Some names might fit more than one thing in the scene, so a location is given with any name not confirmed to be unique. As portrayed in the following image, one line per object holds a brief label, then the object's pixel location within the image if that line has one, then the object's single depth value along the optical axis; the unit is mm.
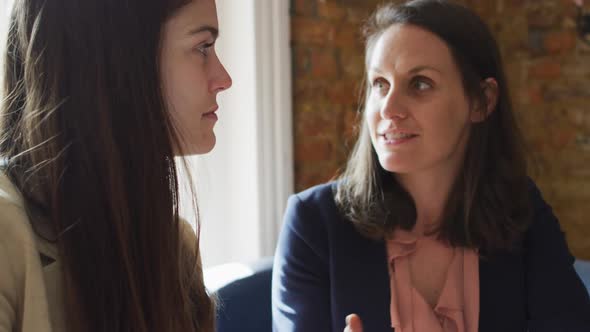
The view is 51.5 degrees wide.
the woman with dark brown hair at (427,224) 1325
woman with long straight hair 720
